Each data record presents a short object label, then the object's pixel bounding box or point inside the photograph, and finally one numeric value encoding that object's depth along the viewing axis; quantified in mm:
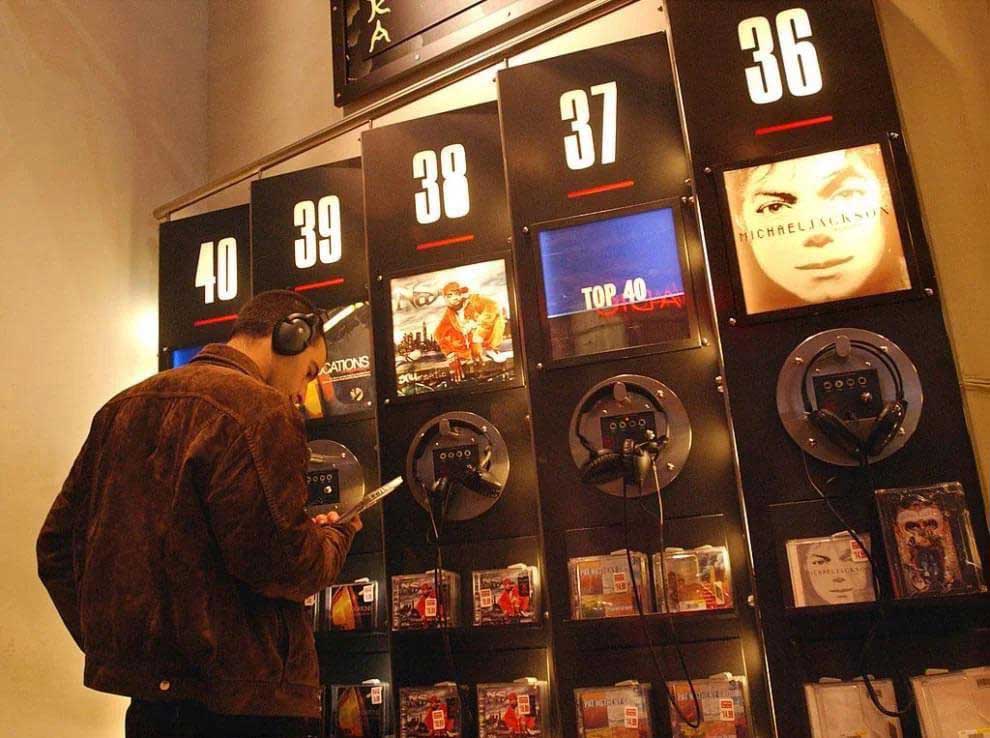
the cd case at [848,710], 2217
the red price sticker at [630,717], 2393
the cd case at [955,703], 2139
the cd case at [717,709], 2316
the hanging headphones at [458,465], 2797
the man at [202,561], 1910
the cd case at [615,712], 2391
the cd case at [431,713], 2631
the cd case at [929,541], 2207
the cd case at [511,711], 2541
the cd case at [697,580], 2408
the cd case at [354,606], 2957
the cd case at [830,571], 2289
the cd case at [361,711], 2857
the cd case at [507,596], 2617
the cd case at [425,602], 2727
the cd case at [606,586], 2471
